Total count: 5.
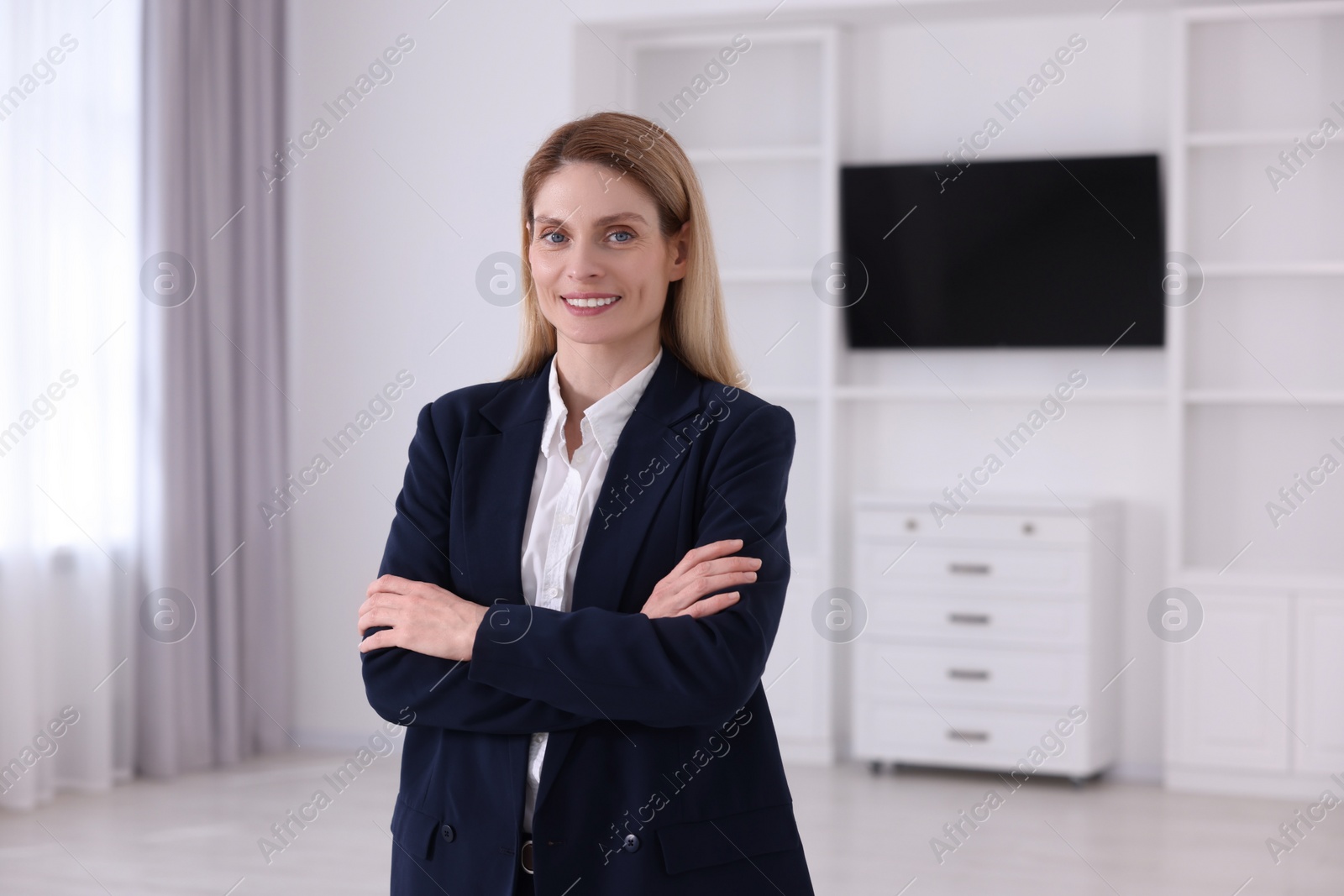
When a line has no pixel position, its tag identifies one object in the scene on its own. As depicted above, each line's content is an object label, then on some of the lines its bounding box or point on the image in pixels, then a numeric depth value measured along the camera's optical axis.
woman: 1.36
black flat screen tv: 4.62
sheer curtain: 4.05
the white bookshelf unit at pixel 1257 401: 4.35
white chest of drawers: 4.45
